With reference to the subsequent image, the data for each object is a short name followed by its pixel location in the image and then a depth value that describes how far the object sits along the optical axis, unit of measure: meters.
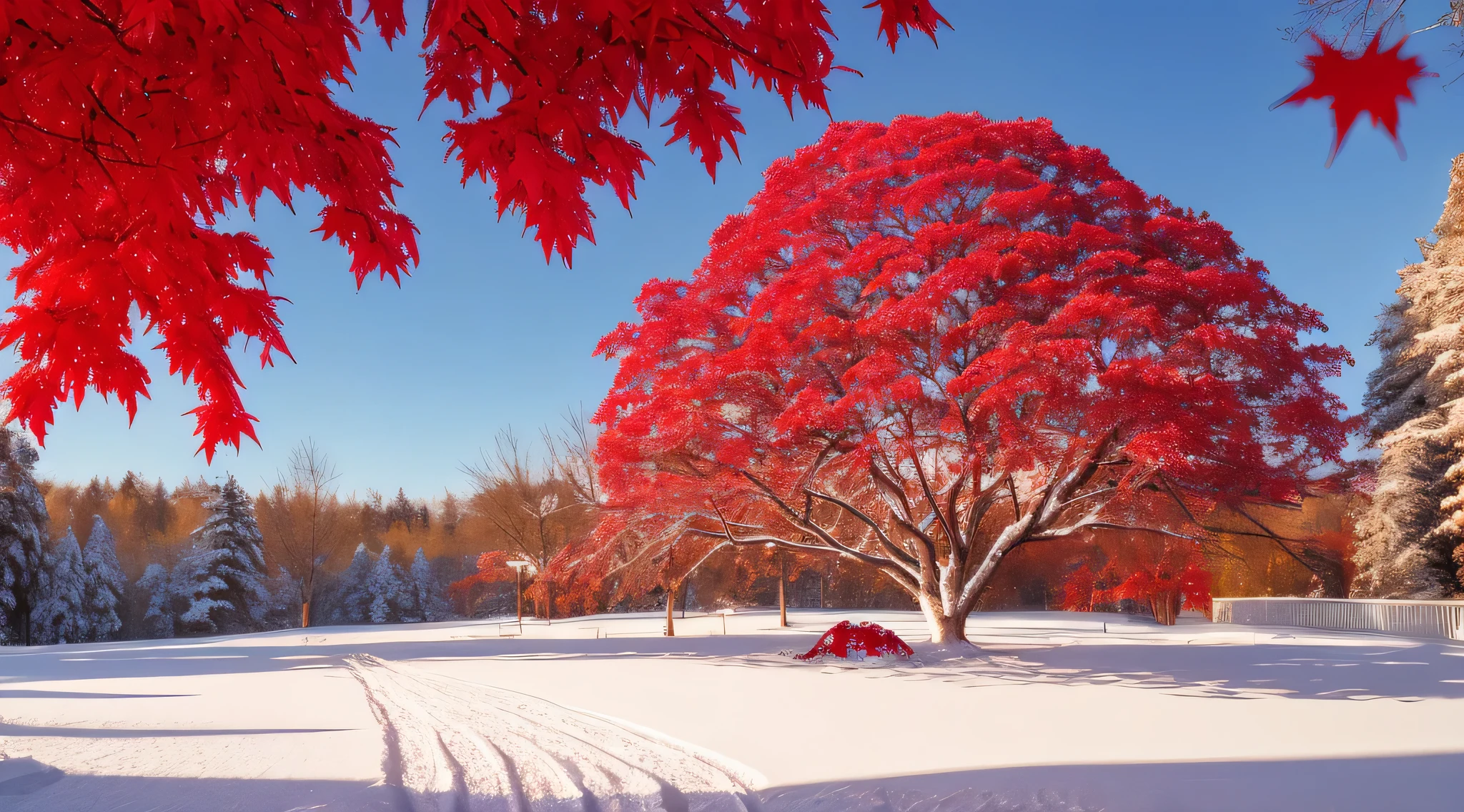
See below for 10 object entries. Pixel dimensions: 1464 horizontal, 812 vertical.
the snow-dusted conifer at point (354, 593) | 32.81
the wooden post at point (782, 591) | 20.17
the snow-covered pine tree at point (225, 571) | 27.94
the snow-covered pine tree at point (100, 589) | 25.52
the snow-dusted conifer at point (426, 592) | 33.72
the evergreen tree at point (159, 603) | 28.70
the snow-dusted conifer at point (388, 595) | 32.38
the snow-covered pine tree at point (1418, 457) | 16.86
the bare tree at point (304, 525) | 27.69
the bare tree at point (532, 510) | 24.66
